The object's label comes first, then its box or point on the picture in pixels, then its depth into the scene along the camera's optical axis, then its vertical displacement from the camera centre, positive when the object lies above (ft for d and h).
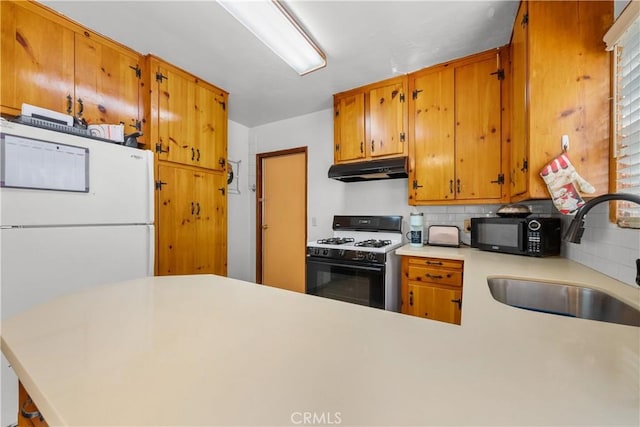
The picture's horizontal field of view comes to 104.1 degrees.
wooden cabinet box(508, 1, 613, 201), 4.14 +2.19
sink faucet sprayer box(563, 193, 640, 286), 2.78 -0.14
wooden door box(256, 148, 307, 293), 10.89 -0.35
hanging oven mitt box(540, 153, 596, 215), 4.12 +0.48
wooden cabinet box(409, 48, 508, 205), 6.69 +2.30
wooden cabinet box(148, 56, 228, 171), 7.03 +2.92
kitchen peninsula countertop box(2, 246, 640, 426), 1.20 -0.96
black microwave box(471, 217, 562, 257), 5.66 -0.55
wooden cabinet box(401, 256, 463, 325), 6.23 -1.98
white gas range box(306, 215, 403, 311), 6.95 -1.64
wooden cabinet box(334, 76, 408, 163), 7.87 +3.01
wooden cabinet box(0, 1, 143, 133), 4.99 +3.26
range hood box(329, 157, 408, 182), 7.61 +1.34
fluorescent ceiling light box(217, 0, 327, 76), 4.54 +3.80
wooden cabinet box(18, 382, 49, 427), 2.06 -1.73
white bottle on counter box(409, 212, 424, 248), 7.76 -0.56
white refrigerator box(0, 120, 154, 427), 4.04 -0.13
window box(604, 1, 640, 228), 3.49 +1.57
